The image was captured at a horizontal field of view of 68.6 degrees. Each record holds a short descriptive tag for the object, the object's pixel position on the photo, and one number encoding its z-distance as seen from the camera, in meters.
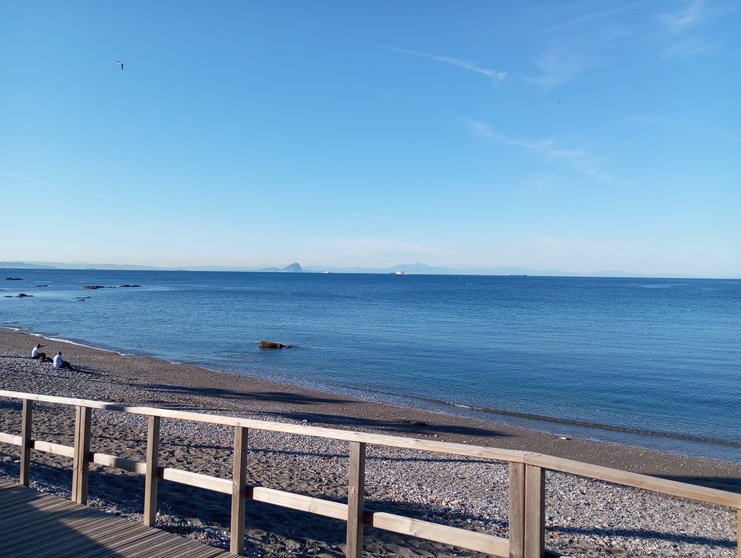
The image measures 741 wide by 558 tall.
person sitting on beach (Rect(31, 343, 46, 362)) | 24.50
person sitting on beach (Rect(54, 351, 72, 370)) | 22.53
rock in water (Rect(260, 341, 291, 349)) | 32.75
